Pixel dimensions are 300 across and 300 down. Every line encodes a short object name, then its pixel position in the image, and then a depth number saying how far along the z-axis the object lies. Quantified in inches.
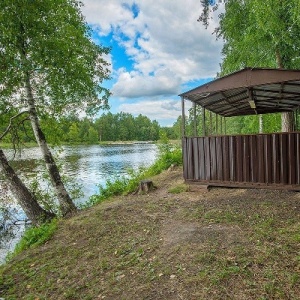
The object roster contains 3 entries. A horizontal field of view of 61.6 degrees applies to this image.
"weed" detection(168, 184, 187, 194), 252.3
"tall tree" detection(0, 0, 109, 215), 212.4
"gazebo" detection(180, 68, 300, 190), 205.8
